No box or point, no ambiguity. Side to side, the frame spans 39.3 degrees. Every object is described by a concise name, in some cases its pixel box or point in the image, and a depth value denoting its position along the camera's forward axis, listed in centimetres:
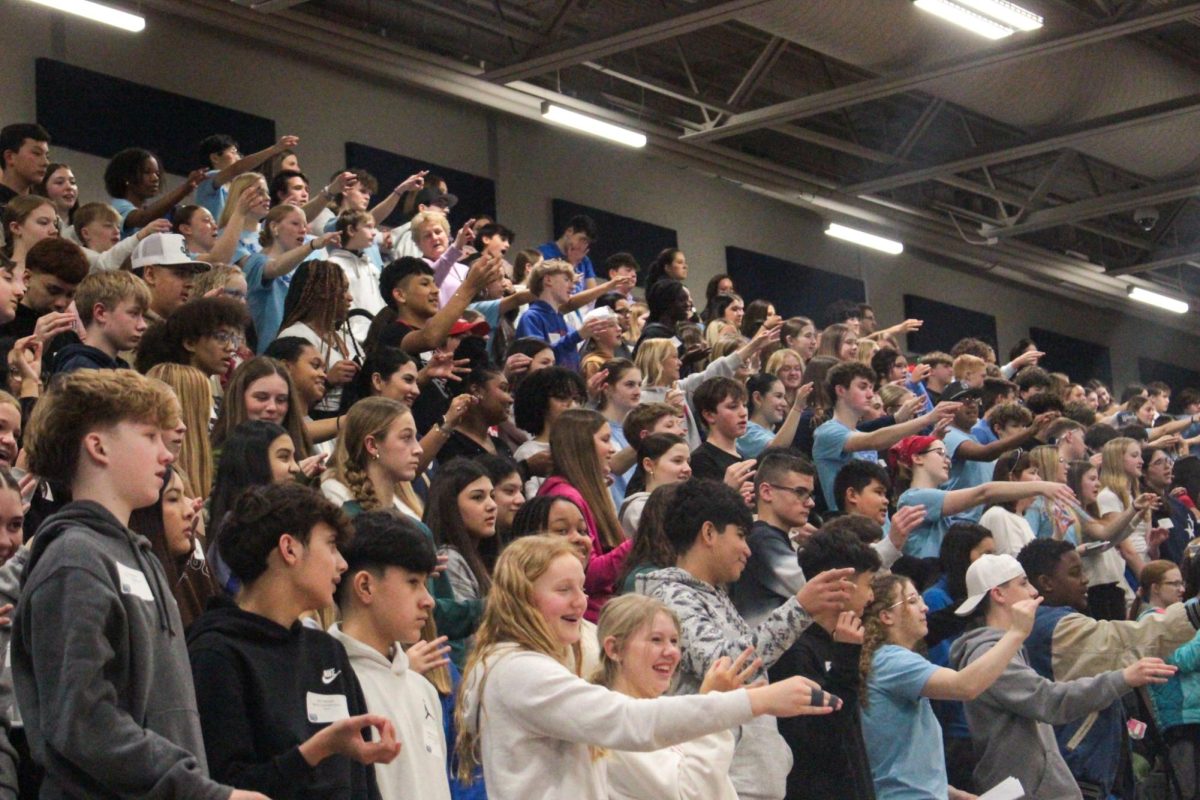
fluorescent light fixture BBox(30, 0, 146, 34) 1034
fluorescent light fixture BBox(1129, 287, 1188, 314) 2130
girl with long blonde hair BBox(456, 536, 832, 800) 342
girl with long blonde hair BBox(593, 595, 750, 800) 388
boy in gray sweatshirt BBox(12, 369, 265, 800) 267
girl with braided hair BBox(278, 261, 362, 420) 659
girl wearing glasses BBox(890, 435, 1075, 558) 734
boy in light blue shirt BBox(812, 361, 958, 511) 784
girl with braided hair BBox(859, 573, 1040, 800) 523
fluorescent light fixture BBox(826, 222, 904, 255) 1733
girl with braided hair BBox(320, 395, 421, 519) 482
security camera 1900
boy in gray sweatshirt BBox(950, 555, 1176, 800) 581
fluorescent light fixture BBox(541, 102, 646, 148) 1397
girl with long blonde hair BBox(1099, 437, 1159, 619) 887
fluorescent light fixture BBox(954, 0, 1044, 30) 1198
